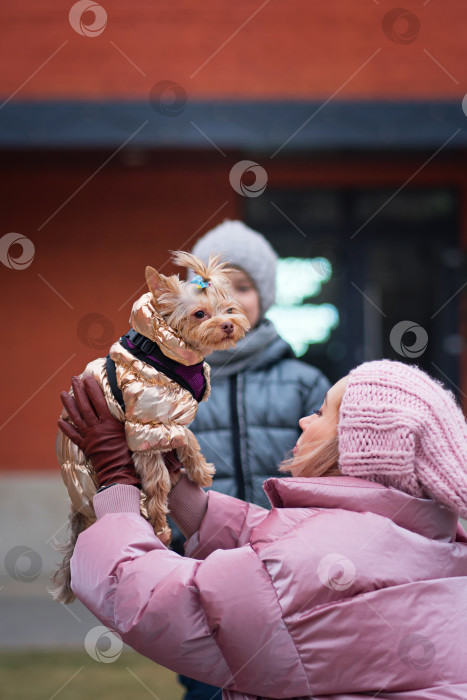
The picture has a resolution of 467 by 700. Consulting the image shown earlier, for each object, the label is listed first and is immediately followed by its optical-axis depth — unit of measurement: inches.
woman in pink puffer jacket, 110.4
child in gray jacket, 152.8
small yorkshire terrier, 115.2
